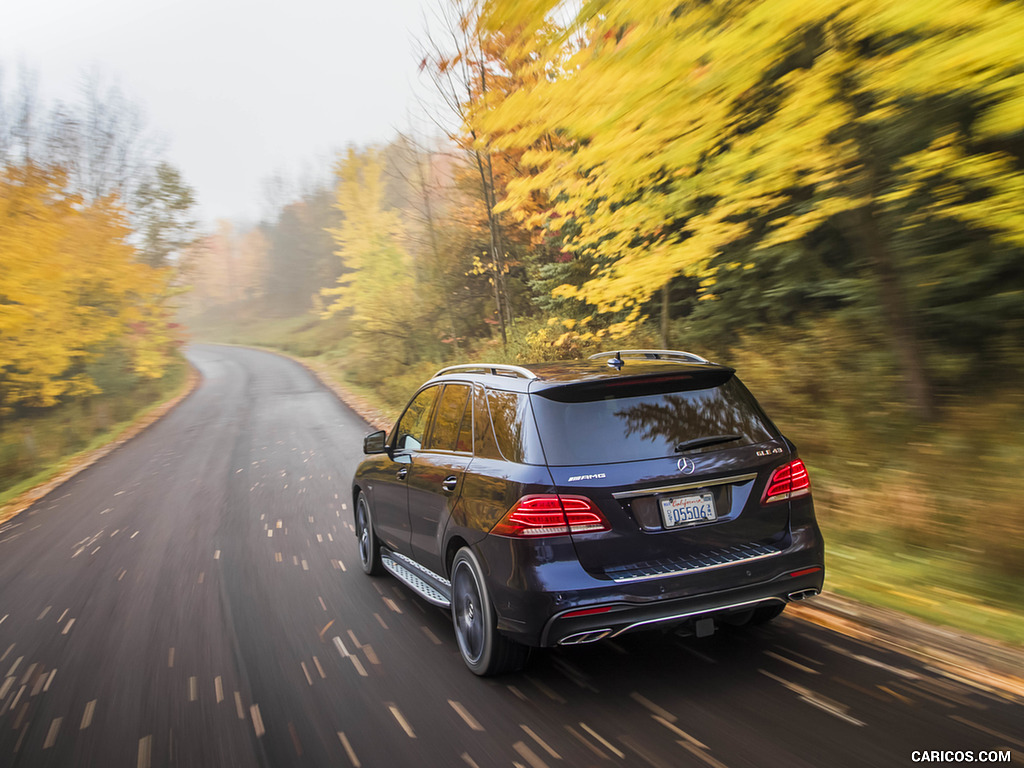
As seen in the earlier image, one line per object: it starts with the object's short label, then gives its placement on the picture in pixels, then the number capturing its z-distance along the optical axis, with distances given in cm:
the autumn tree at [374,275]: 2538
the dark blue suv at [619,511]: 347
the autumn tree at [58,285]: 1612
